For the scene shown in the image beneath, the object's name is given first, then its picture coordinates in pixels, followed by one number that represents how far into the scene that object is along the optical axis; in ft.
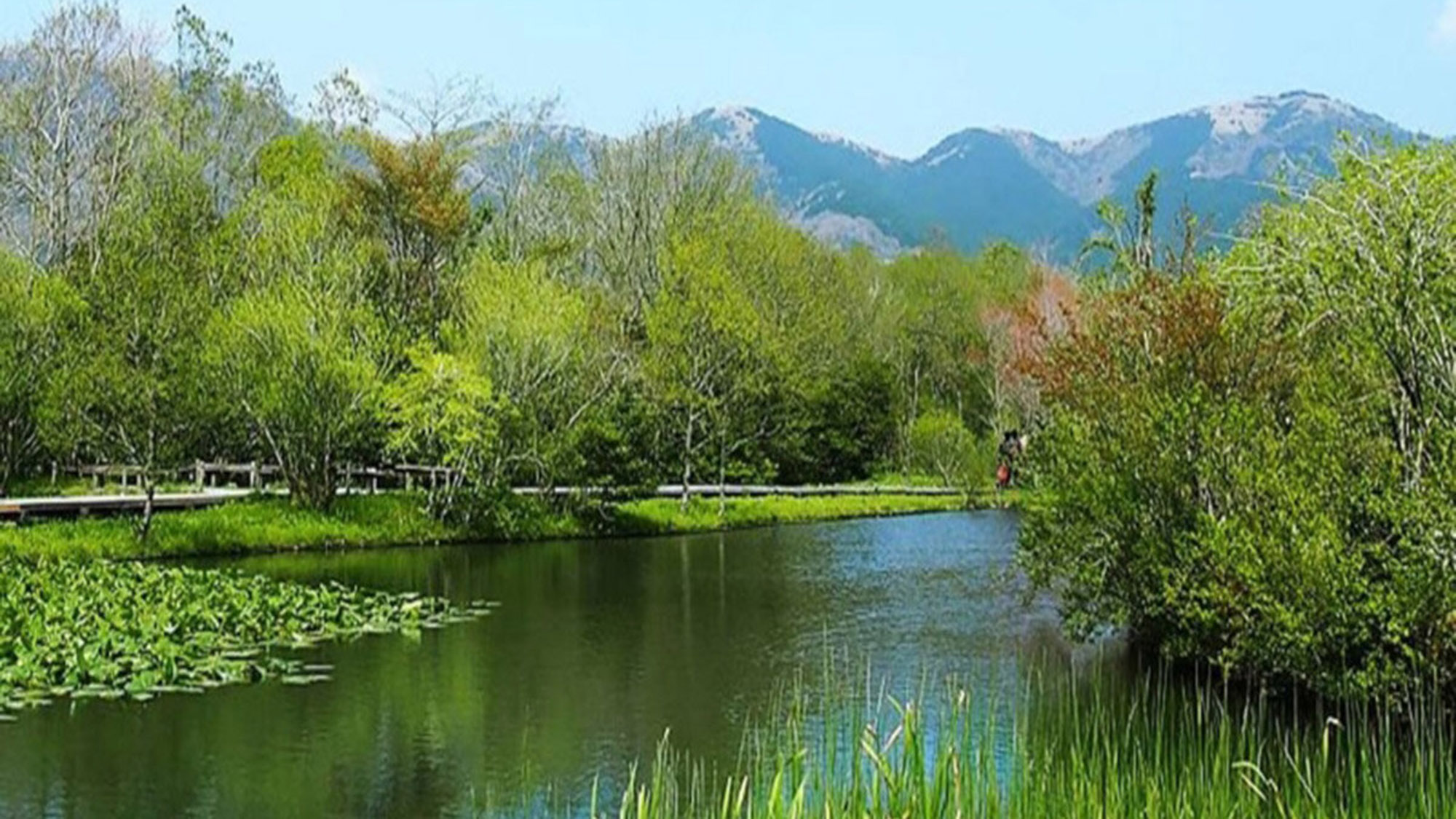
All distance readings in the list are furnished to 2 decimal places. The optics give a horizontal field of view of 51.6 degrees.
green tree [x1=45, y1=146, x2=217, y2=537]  105.50
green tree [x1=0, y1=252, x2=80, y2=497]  118.83
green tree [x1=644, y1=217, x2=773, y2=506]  162.61
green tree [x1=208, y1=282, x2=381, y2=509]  120.16
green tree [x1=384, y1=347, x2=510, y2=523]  126.62
